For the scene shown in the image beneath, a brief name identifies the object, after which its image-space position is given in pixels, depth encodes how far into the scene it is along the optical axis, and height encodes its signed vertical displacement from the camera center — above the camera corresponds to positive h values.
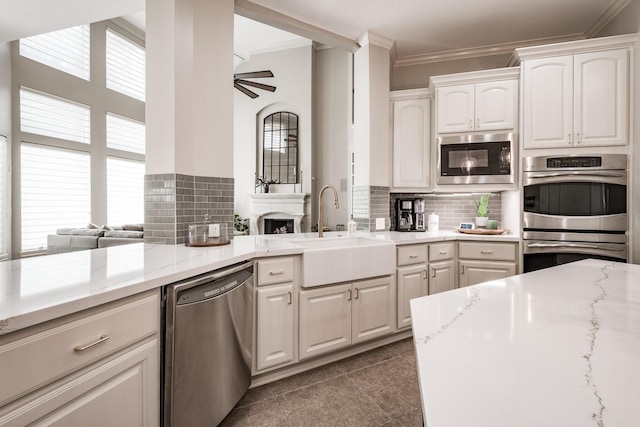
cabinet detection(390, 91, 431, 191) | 3.29 +0.73
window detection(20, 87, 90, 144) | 4.51 +1.44
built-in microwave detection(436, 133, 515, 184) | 2.95 +0.49
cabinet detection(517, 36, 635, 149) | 2.56 +0.98
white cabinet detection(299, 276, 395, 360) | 2.13 -0.75
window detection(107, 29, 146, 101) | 5.74 +2.76
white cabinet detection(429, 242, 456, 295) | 2.78 -0.51
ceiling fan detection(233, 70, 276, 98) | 4.73 +2.02
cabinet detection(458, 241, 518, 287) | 2.80 -0.45
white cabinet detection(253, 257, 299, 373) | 1.94 -0.63
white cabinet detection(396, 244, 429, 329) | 2.60 -0.55
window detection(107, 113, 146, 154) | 5.80 +1.48
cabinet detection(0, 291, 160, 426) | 0.76 -0.45
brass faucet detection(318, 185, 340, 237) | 2.63 -0.03
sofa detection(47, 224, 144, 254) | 3.55 -0.33
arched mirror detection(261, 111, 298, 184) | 6.08 +1.22
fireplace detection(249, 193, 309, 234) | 5.88 -0.03
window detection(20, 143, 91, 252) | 4.48 +0.29
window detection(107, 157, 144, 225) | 5.73 +0.38
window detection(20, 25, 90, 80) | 4.59 +2.47
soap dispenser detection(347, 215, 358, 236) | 2.86 -0.15
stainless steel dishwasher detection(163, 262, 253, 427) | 1.26 -0.61
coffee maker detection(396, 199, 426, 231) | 3.29 -0.06
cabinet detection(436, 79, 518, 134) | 2.94 +0.99
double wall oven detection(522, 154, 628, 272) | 2.55 +0.01
